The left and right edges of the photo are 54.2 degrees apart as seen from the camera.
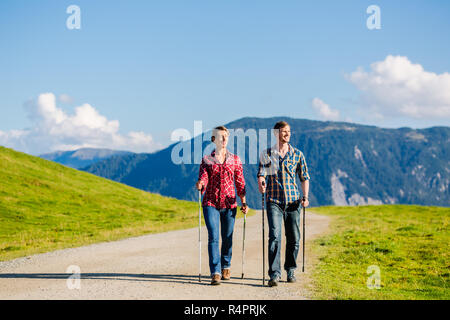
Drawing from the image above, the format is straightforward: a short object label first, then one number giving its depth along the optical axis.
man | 9.49
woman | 9.59
